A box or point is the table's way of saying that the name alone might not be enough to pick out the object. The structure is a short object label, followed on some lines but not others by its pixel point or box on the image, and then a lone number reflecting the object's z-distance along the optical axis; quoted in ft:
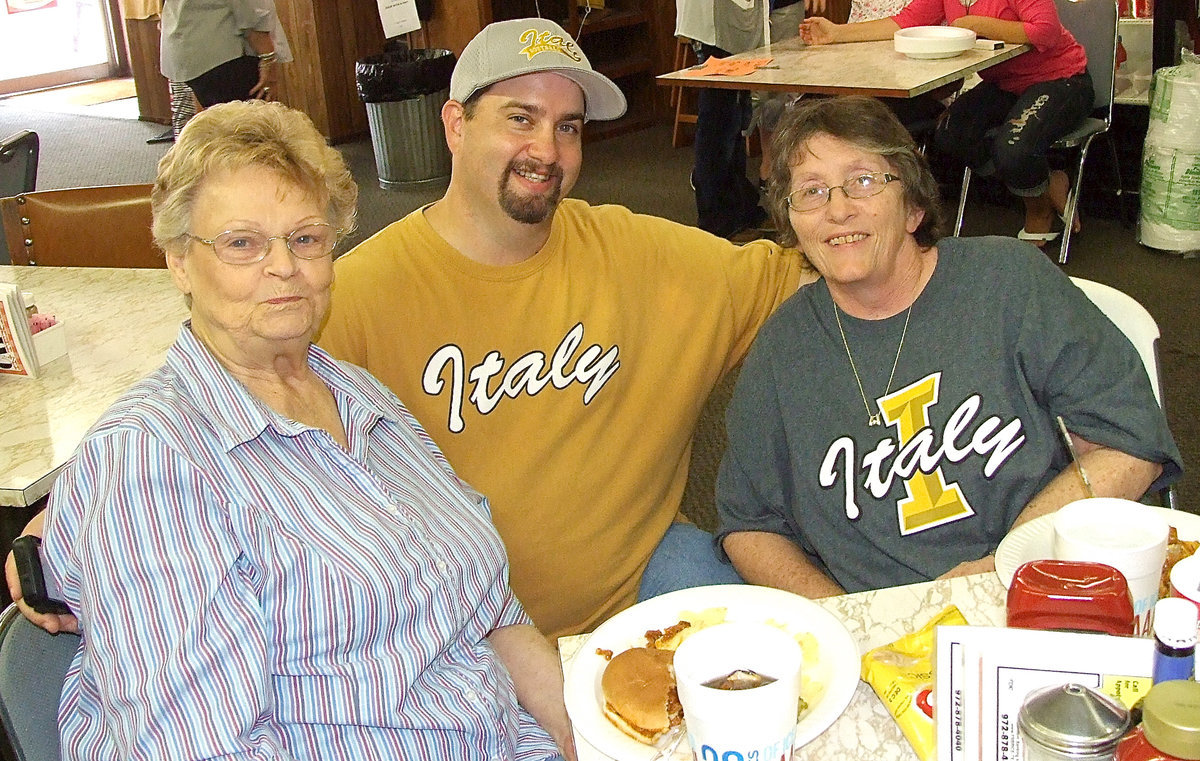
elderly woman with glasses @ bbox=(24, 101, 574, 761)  3.90
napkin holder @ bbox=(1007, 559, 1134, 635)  3.16
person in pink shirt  14.23
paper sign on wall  16.39
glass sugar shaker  2.61
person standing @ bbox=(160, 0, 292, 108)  18.47
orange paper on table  13.83
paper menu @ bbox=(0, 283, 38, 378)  6.59
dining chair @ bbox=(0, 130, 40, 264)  10.41
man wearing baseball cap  6.03
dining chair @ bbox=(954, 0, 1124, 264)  14.75
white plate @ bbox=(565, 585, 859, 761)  3.57
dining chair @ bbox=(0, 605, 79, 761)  3.92
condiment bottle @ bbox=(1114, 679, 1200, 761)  2.33
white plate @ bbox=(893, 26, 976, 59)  13.61
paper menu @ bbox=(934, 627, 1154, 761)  2.88
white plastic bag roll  14.03
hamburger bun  3.58
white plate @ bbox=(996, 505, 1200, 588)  4.14
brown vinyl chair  8.98
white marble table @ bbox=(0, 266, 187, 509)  5.80
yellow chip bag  3.47
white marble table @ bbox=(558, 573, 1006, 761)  3.57
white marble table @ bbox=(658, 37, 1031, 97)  12.47
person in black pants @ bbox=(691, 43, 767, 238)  16.66
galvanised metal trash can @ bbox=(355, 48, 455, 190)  20.77
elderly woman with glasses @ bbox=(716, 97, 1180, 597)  5.28
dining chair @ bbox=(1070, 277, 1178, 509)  5.66
